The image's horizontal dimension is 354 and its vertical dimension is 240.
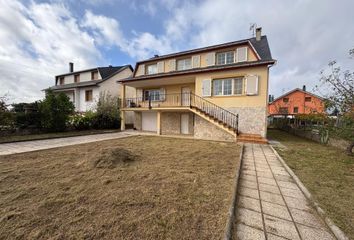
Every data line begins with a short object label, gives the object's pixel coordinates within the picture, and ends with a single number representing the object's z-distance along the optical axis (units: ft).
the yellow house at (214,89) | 33.24
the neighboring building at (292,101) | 105.29
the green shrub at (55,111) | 37.81
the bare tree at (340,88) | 22.65
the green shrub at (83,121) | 44.37
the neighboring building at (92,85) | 63.26
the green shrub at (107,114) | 50.52
